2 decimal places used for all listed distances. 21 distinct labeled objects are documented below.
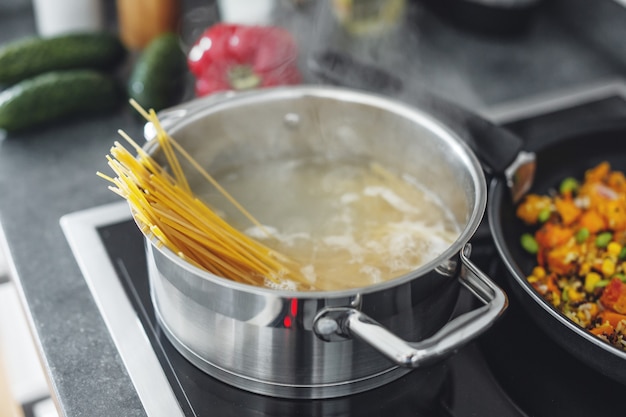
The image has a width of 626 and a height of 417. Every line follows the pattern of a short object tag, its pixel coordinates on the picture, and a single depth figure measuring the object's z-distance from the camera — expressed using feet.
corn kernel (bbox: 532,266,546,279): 3.24
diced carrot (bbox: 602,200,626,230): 3.45
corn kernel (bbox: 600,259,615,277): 3.20
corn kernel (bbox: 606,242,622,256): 3.30
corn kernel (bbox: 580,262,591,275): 3.23
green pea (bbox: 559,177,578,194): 3.77
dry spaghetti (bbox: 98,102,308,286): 2.61
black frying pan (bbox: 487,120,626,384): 2.66
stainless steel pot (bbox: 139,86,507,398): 2.31
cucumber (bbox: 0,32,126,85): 4.43
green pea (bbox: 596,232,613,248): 3.36
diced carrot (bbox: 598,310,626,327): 2.92
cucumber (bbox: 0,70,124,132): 4.15
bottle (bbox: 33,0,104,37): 4.85
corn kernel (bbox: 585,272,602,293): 3.15
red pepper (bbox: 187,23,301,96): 4.41
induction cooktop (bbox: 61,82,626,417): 2.73
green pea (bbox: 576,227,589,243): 3.38
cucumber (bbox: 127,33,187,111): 4.31
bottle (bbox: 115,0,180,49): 4.91
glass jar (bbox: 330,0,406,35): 5.00
